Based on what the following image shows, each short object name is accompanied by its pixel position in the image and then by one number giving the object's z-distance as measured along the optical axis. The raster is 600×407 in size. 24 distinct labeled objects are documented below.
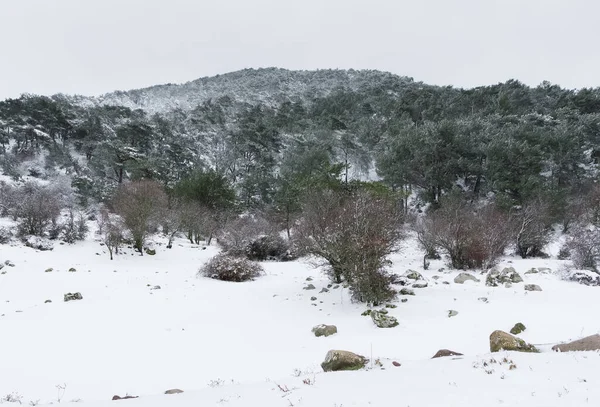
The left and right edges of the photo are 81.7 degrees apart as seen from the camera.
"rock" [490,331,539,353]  6.45
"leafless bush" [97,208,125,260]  21.81
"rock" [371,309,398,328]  9.62
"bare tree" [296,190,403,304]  11.46
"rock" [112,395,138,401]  5.62
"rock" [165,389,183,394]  5.97
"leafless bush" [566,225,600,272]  15.39
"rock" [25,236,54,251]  21.73
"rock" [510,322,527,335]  8.52
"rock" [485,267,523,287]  12.98
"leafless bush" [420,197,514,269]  16.27
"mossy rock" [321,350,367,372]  6.12
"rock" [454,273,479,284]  13.82
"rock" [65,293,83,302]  13.15
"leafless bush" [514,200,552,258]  19.94
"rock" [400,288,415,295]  12.42
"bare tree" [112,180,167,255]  23.25
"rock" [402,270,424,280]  14.40
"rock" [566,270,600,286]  12.95
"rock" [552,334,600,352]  6.17
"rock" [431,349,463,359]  6.71
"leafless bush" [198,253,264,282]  18.12
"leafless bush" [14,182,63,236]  22.77
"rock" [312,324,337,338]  9.45
